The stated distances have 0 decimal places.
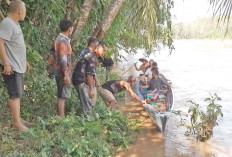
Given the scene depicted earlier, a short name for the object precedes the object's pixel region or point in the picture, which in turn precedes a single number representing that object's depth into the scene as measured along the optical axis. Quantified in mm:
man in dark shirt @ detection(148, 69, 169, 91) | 8781
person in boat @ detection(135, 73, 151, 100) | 8812
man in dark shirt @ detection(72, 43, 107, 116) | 4980
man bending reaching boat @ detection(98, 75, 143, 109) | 6215
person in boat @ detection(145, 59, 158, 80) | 9680
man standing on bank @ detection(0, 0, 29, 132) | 3529
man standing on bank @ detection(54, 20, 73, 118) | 4500
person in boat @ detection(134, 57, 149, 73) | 10469
